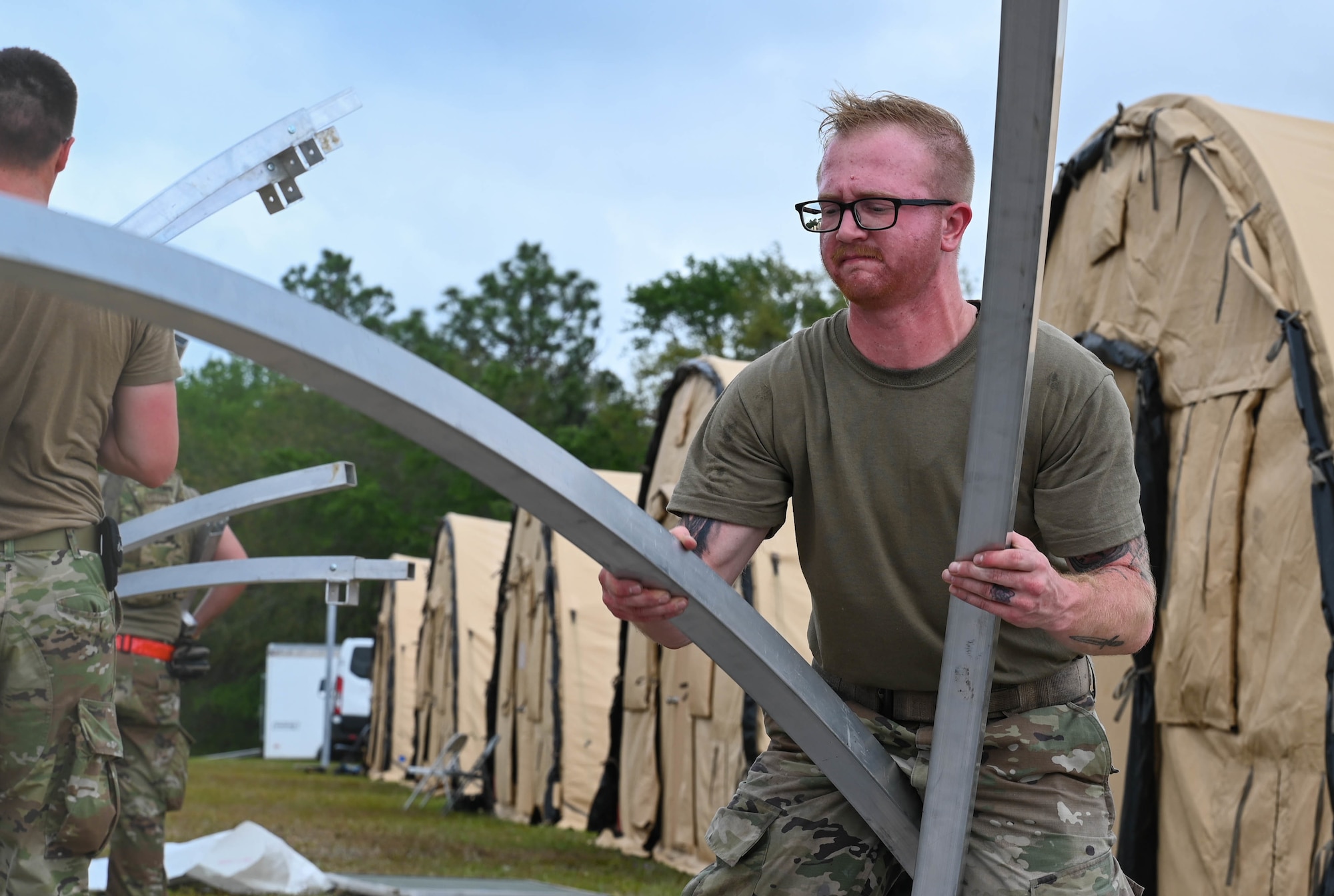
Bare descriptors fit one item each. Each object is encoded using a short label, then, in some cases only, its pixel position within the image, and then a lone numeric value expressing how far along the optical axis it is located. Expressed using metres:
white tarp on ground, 7.74
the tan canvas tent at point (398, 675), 25.12
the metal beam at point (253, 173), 3.54
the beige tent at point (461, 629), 18.83
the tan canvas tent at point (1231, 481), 4.78
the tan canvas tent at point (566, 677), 14.05
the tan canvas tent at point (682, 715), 8.70
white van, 30.69
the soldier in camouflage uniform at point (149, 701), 5.40
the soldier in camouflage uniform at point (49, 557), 2.88
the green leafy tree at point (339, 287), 64.19
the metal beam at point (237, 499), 3.93
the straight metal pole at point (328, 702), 26.67
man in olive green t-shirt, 2.60
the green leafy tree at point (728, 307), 44.75
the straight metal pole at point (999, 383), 1.80
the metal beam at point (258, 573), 3.89
